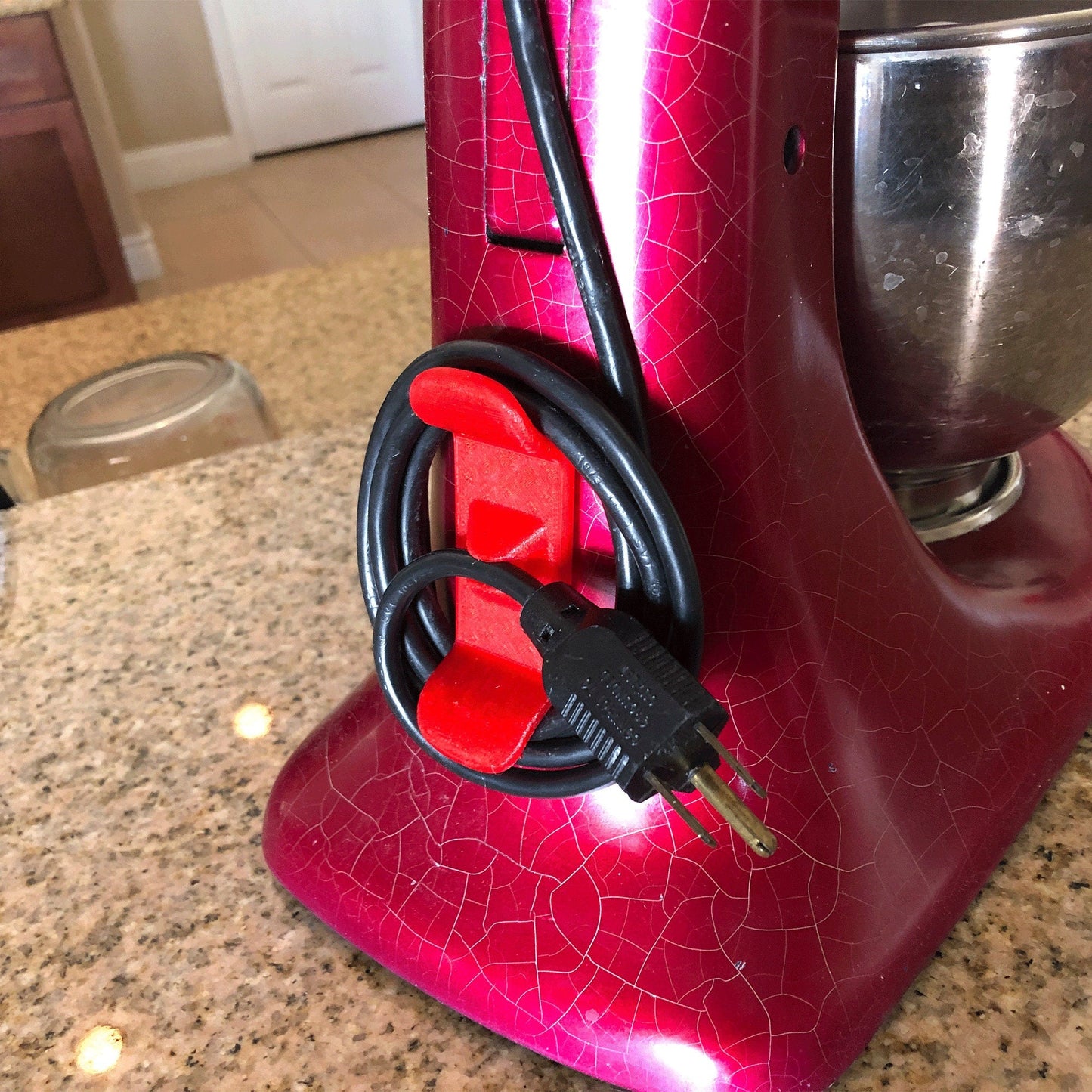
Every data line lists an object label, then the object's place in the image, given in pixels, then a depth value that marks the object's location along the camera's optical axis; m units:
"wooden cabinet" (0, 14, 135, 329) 2.22
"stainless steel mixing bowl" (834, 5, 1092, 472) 0.29
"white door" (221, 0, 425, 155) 3.50
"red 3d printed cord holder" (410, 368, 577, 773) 0.27
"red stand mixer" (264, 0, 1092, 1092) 0.26
